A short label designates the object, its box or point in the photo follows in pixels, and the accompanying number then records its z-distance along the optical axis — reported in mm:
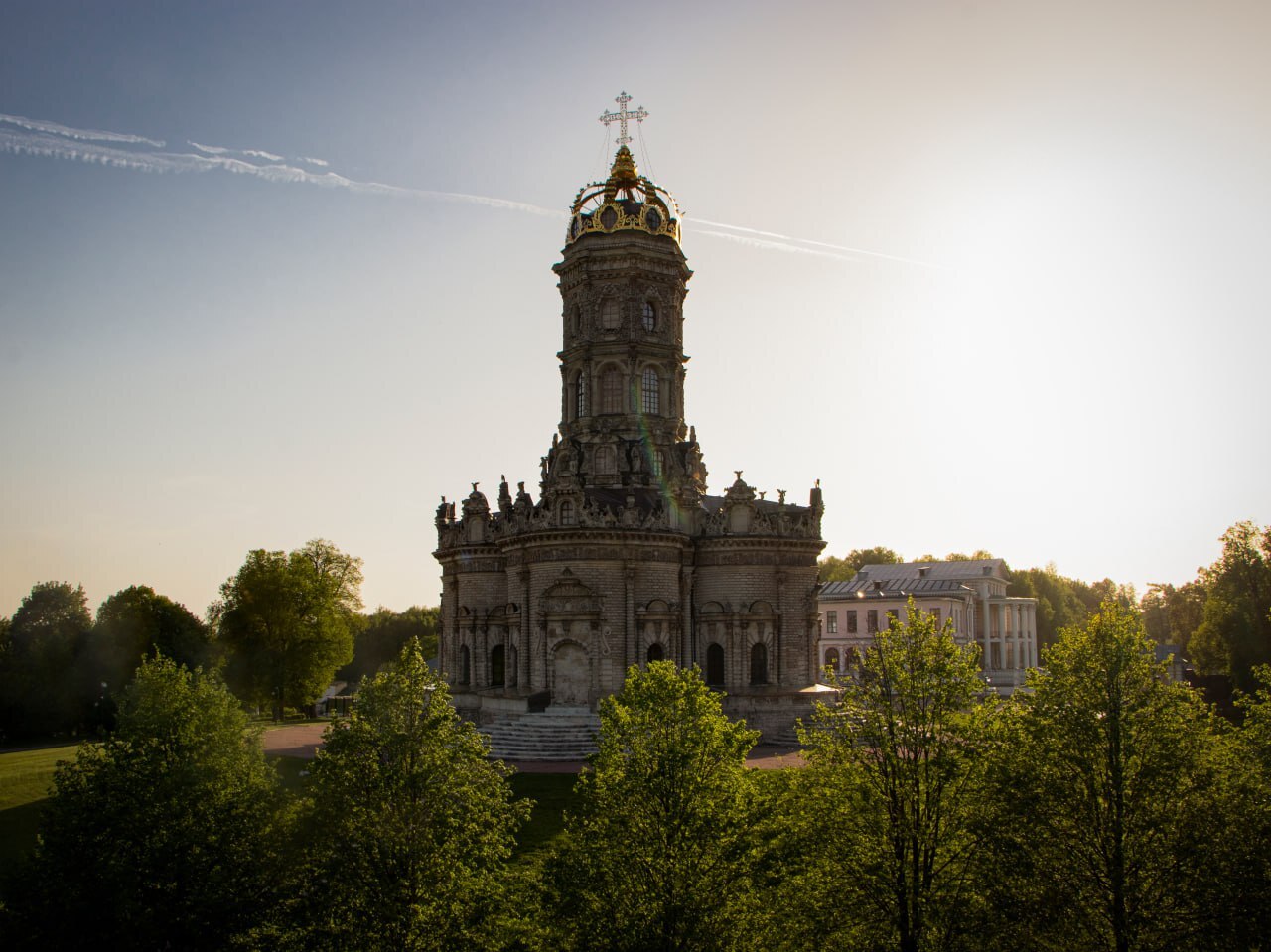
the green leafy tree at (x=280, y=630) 65312
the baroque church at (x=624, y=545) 45000
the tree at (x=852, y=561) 122312
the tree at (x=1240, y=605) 60566
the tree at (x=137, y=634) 62188
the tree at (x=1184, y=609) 87794
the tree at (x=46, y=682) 60500
